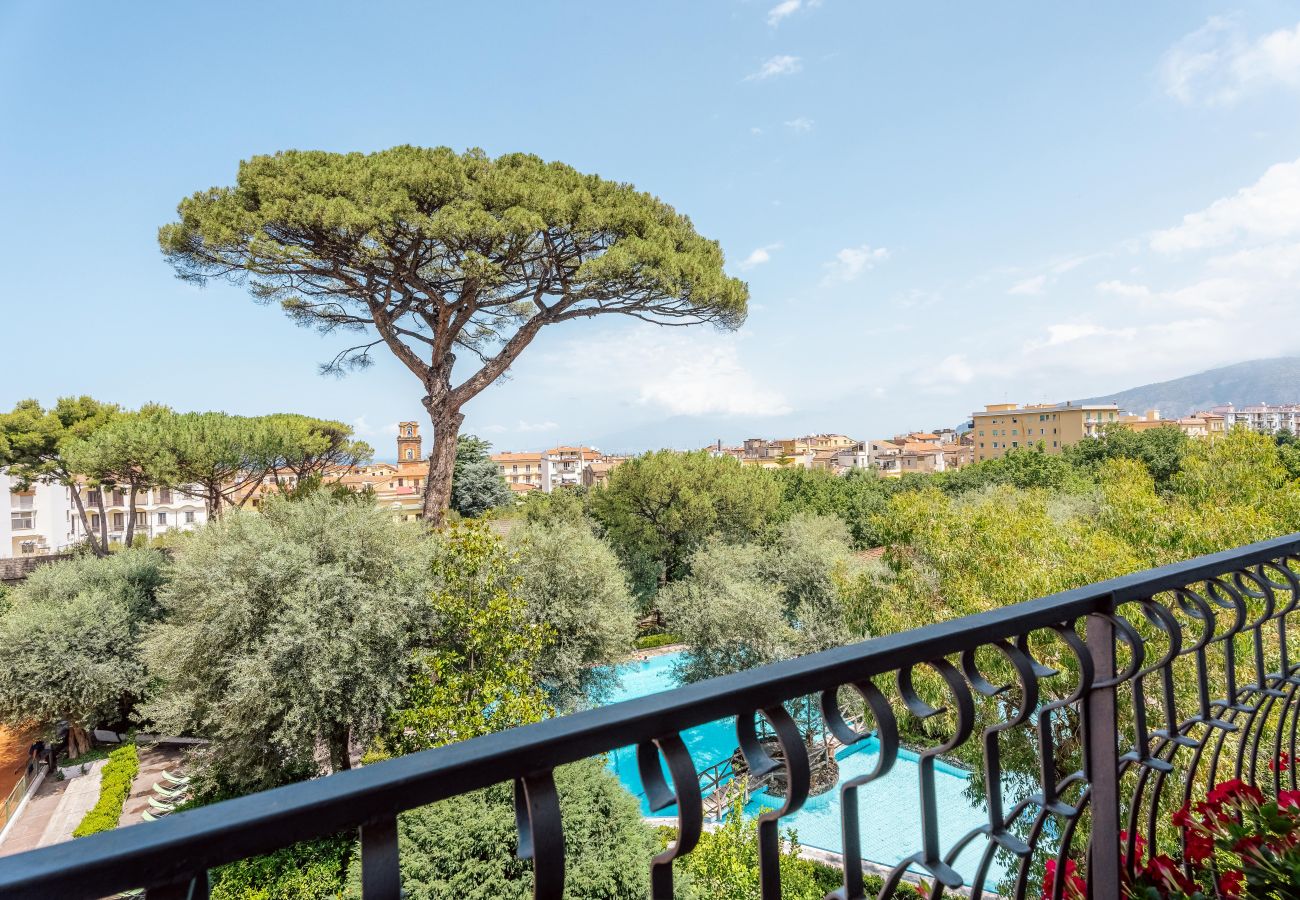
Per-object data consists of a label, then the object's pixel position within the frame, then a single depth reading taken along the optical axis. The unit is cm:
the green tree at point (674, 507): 1995
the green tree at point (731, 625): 1276
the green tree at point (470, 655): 812
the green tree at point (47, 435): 1886
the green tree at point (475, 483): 2967
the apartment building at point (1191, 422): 6012
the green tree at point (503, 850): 550
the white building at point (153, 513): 3616
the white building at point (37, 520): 2599
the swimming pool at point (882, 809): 958
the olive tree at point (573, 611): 1143
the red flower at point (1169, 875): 137
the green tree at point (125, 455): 1505
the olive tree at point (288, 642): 834
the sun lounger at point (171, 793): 965
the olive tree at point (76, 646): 1116
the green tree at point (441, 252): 1159
